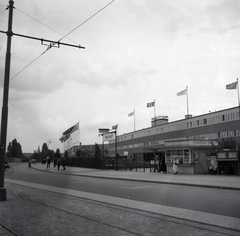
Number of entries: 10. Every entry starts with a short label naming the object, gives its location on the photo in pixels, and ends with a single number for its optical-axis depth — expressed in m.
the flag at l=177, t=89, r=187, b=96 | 64.00
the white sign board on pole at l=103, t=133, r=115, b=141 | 45.03
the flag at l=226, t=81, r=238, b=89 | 51.64
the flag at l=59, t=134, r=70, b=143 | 69.32
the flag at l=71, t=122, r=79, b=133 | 63.14
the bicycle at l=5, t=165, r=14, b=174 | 34.61
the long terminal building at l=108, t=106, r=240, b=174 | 27.59
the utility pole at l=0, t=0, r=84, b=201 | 11.66
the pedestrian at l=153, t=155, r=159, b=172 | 32.59
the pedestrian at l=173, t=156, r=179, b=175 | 27.33
